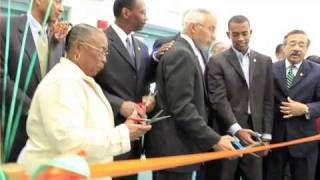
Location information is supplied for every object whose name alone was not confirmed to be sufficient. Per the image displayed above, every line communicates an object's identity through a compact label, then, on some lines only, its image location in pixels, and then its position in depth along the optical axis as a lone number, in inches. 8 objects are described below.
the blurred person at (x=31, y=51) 67.0
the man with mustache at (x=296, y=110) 113.2
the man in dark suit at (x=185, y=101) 91.3
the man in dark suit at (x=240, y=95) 104.4
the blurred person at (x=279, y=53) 177.6
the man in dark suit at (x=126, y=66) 90.4
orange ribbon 40.8
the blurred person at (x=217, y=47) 155.9
